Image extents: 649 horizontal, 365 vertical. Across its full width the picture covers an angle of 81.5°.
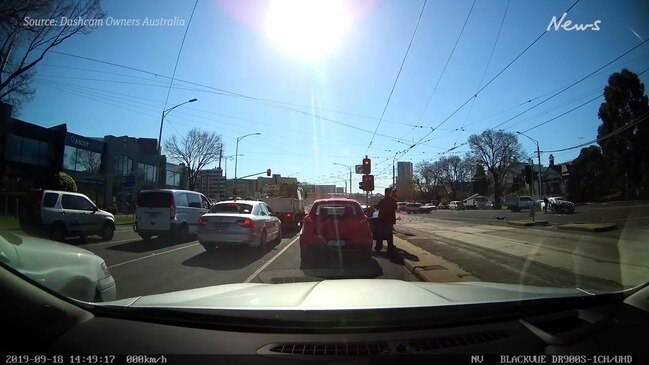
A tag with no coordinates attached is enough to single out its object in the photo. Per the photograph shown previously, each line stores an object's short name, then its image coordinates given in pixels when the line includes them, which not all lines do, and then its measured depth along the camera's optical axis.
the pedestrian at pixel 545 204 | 38.55
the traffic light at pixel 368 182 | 21.36
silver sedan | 11.05
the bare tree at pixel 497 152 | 78.00
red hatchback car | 9.68
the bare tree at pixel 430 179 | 105.56
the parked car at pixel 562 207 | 33.53
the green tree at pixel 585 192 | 53.05
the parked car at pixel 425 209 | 62.06
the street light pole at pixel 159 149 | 26.73
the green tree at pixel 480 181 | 99.69
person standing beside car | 12.38
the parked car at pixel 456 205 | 76.28
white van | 14.27
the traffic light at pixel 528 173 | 24.77
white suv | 9.45
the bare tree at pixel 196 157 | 51.06
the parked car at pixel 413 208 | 63.56
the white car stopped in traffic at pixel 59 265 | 2.59
